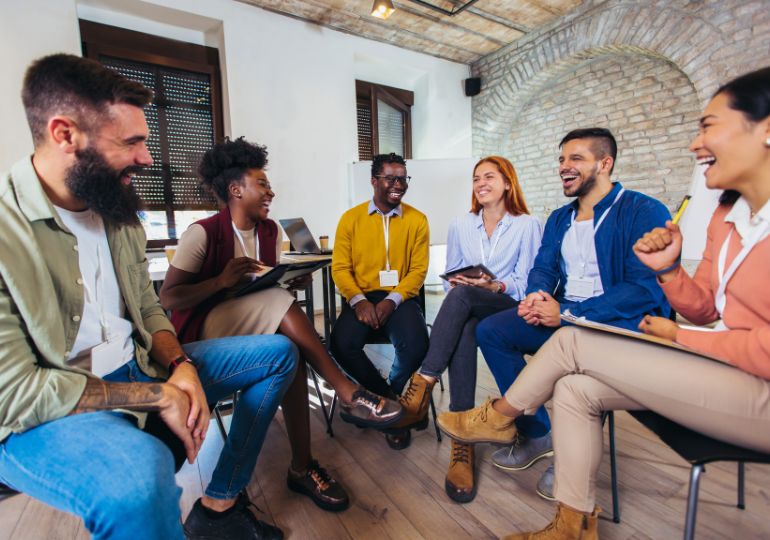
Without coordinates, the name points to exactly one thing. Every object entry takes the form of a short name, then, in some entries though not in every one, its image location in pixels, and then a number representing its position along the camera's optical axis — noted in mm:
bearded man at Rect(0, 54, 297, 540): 734
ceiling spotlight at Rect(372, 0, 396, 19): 3564
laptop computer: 3074
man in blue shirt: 1467
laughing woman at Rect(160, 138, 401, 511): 1447
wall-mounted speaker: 5777
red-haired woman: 1596
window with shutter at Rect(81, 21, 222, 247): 4004
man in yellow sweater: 1866
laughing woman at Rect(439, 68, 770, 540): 883
